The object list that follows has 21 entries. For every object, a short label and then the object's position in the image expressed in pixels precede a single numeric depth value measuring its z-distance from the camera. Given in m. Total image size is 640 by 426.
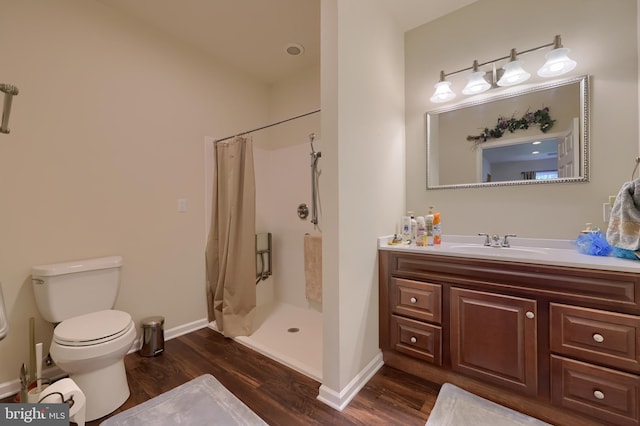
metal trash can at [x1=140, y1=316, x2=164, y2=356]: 2.00
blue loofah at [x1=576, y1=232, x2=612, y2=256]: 1.40
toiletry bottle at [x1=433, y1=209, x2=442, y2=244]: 1.95
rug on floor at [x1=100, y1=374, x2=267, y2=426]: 1.37
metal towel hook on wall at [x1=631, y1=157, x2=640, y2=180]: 1.49
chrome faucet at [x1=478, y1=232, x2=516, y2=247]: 1.81
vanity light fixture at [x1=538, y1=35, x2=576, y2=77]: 1.60
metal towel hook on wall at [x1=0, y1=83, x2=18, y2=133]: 1.09
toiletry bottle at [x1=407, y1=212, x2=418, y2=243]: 2.00
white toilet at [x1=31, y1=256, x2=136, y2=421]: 1.39
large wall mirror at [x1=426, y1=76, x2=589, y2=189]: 1.67
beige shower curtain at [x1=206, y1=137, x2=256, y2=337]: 2.38
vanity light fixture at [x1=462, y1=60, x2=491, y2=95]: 1.89
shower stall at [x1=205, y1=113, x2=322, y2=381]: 2.71
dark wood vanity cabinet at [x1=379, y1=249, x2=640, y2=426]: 1.20
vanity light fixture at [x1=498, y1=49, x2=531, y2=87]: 1.75
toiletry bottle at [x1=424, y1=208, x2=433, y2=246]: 1.98
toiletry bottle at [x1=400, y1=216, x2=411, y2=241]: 2.03
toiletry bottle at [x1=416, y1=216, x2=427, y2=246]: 1.88
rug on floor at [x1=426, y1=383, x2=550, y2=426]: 1.35
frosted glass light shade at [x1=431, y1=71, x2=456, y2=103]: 2.02
